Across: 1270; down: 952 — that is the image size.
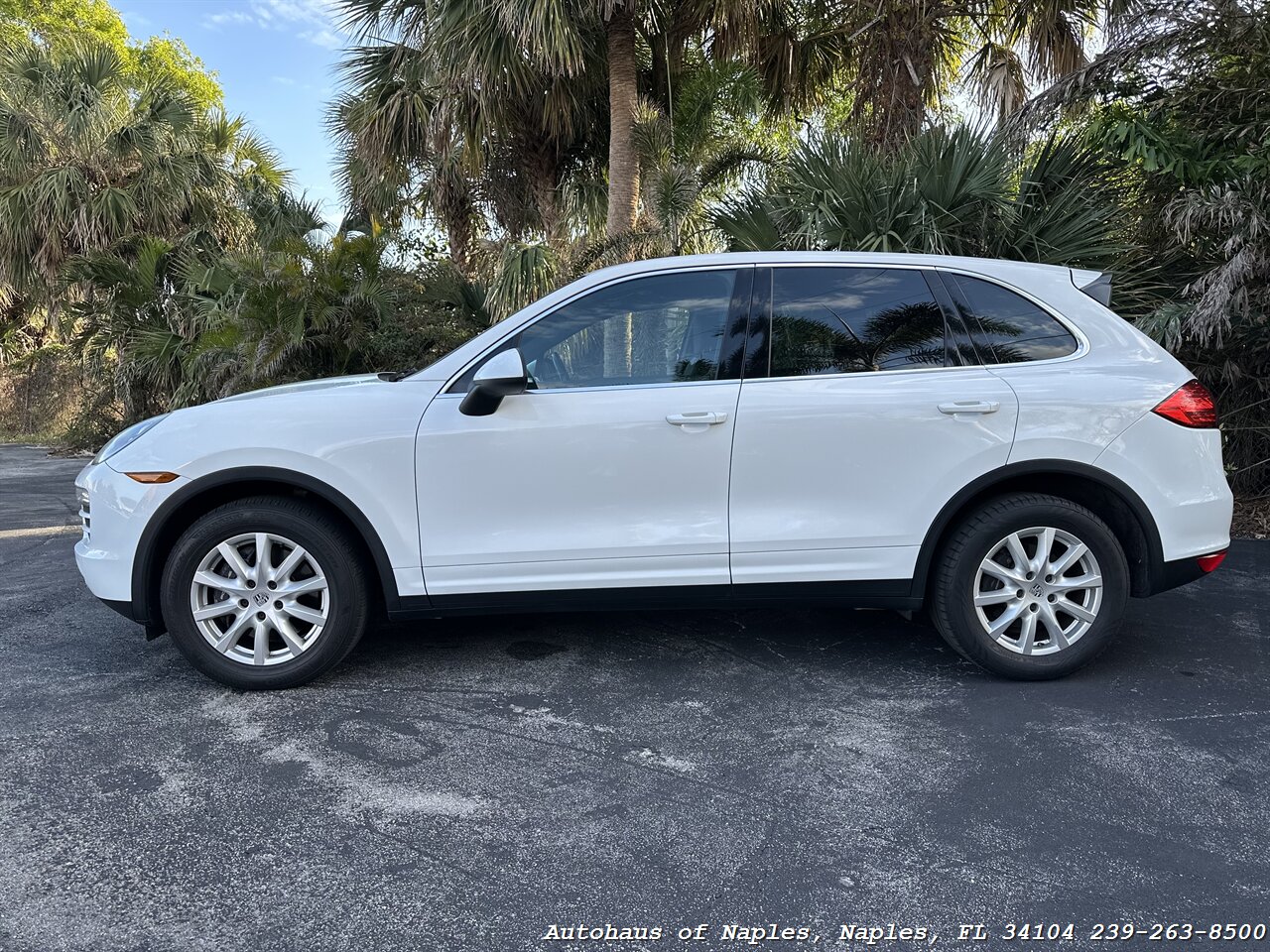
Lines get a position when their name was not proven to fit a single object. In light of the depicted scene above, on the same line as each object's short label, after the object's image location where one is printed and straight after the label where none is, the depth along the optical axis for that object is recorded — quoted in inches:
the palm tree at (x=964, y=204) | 270.5
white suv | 148.3
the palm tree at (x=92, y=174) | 539.8
